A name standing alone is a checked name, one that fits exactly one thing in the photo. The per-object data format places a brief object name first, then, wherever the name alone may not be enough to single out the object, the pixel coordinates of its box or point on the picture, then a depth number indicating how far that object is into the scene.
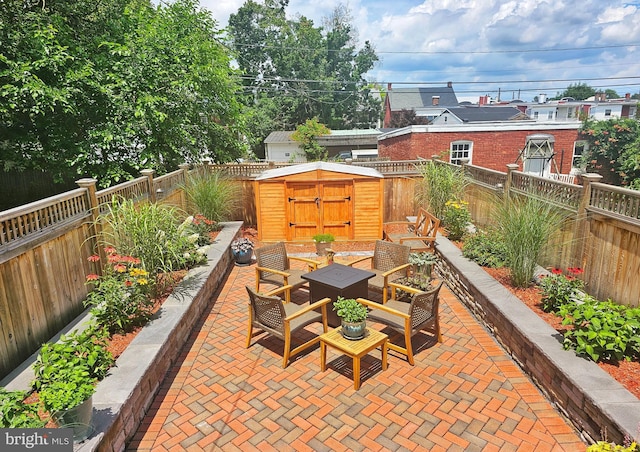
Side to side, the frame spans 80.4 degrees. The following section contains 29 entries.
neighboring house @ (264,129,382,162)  25.00
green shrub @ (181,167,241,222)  8.47
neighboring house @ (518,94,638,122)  47.84
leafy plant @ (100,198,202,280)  4.57
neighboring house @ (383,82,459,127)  40.12
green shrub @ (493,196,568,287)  4.68
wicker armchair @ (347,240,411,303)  5.28
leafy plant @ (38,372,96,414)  2.28
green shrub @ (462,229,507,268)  5.69
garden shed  8.69
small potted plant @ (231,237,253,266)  7.48
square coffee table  4.59
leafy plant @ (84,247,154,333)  3.91
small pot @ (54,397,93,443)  2.31
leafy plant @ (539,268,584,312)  4.12
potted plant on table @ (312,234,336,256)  8.07
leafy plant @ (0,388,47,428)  2.15
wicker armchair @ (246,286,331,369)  3.97
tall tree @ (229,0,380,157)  34.84
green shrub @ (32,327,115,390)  2.52
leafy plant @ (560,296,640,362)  3.18
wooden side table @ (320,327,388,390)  3.59
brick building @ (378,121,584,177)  16.80
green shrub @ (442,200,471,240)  7.20
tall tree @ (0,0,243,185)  6.69
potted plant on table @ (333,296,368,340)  3.77
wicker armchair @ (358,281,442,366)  3.96
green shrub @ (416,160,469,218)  7.92
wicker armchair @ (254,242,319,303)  5.53
